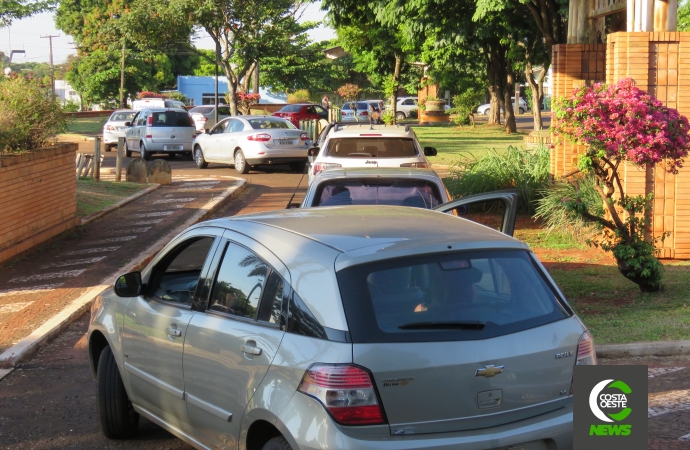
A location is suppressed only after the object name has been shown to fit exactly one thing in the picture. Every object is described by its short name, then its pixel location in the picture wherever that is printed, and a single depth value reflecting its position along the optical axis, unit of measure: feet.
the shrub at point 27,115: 40.81
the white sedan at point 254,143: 78.59
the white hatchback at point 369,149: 41.75
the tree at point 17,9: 157.14
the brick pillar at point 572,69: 51.75
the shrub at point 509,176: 51.26
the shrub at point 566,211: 42.52
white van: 167.12
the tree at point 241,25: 128.98
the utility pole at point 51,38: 258.45
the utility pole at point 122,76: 208.44
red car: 141.90
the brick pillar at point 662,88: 36.78
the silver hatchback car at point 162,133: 94.79
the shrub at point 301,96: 232.73
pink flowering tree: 28.68
